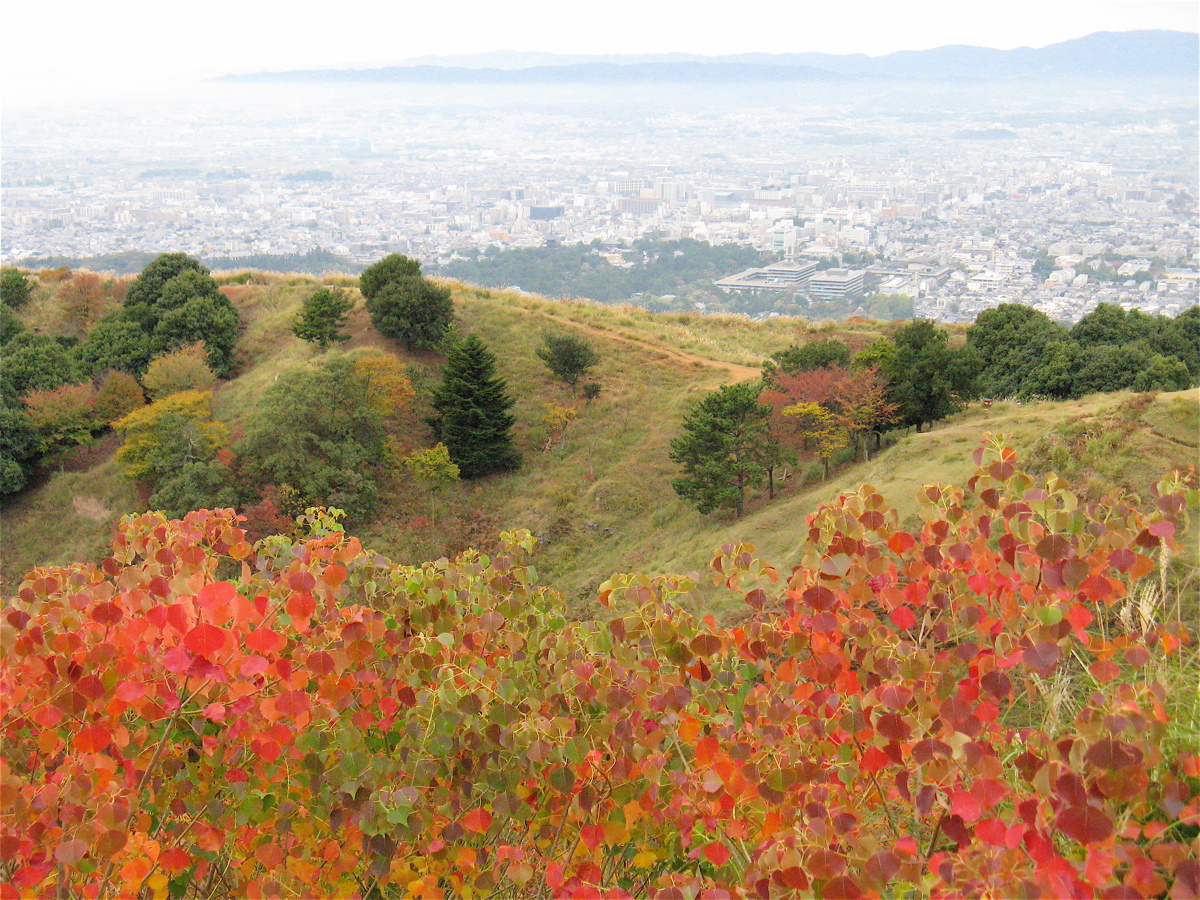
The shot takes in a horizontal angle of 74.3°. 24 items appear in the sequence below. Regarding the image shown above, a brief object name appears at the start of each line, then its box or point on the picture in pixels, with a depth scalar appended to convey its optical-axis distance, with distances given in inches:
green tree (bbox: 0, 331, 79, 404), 1170.0
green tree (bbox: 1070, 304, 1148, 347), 1061.1
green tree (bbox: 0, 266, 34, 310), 1459.2
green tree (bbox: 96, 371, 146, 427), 1182.3
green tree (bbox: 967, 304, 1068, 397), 1066.7
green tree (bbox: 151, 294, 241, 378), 1286.9
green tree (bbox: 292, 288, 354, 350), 1237.1
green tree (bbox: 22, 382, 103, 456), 1128.2
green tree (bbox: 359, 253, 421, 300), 1314.0
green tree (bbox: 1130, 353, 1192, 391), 890.7
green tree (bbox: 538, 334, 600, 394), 1213.7
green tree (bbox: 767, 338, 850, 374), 1018.7
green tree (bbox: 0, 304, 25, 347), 1339.8
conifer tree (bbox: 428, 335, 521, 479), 1080.2
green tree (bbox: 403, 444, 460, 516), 1028.5
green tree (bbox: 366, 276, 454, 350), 1251.8
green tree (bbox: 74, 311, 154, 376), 1270.9
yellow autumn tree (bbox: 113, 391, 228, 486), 1000.2
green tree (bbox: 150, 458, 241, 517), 941.2
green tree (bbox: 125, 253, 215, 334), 1343.5
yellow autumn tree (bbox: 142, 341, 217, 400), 1166.3
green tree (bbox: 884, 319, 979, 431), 883.4
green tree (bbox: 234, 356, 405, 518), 973.8
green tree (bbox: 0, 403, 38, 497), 1082.1
